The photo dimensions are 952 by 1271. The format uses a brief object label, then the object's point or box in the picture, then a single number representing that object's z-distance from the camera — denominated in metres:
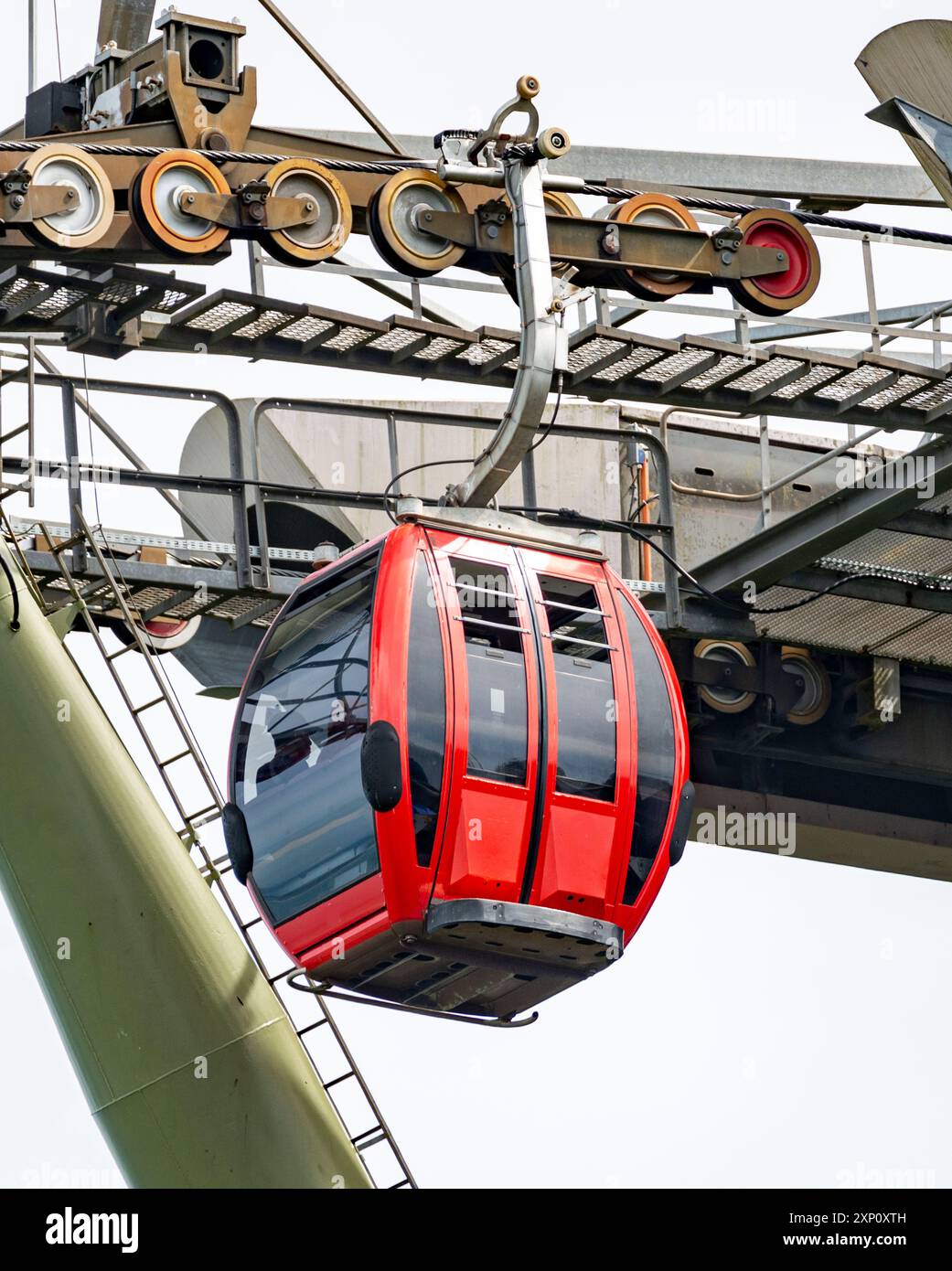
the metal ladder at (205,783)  20.59
